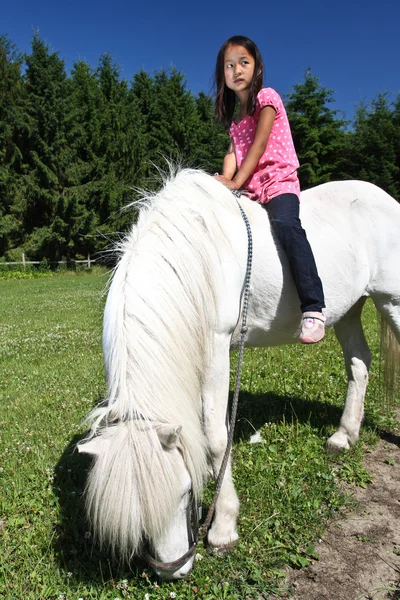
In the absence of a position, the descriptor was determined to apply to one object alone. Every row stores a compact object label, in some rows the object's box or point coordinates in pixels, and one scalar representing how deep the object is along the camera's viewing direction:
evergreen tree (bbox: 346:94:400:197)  30.27
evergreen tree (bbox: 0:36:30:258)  28.56
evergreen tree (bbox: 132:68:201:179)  37.09
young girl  2.60
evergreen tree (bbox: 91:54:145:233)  31.30
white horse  1.79
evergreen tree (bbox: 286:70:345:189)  31.91
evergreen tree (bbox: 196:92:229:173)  32.81
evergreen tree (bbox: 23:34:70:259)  29.05
